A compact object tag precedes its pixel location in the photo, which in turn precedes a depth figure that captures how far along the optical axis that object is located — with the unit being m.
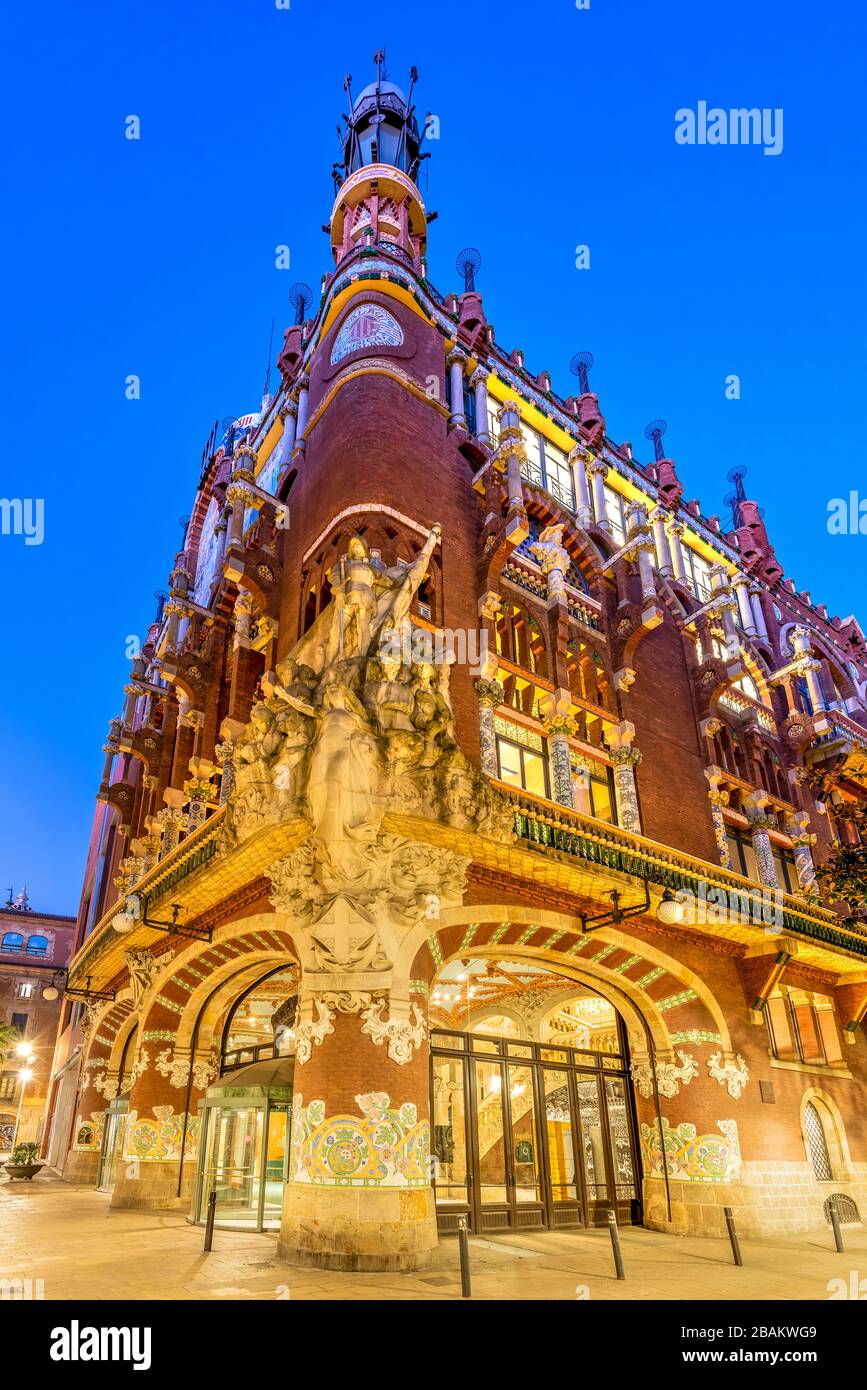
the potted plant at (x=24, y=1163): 27.62
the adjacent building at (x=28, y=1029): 60.34
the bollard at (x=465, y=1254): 8.83
